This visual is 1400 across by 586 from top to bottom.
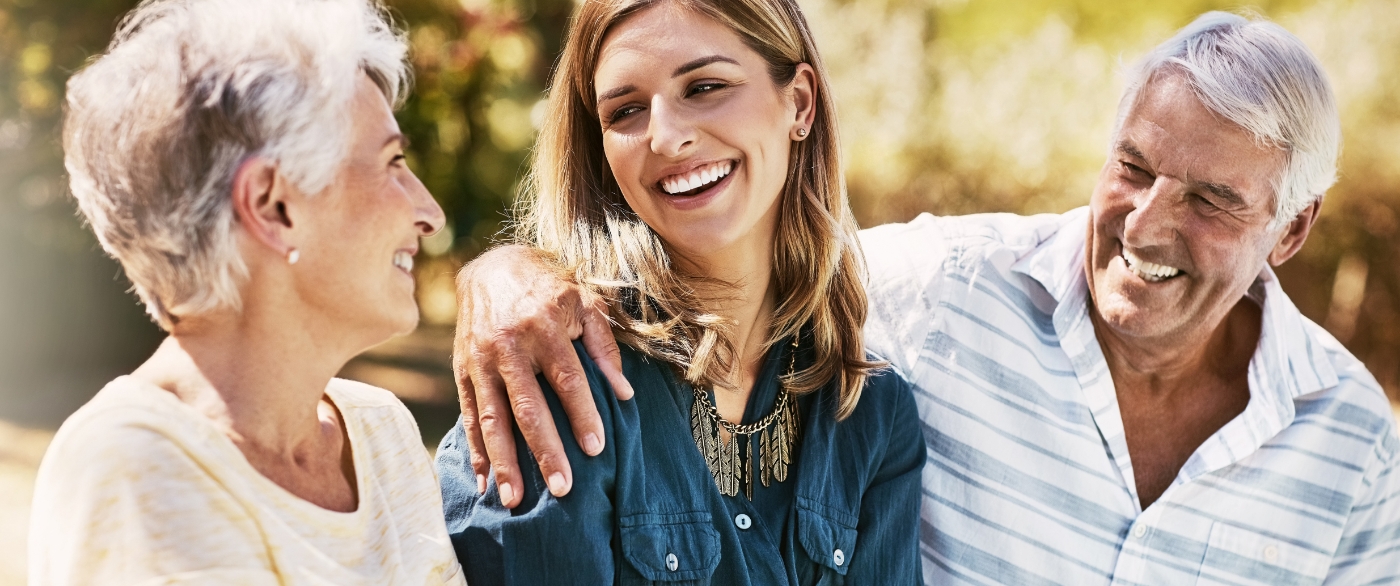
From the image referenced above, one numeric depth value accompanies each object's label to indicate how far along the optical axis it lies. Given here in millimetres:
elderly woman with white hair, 1216
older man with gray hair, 2256
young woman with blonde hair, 1758
